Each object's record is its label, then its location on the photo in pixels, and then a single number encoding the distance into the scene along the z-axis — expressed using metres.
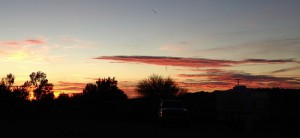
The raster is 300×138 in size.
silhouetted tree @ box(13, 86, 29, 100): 66.25
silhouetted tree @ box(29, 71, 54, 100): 78.27
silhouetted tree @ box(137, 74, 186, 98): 52.69
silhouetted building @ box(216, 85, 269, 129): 19.24
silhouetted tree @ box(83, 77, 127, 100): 66.92
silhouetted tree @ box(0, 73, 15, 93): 61.36
